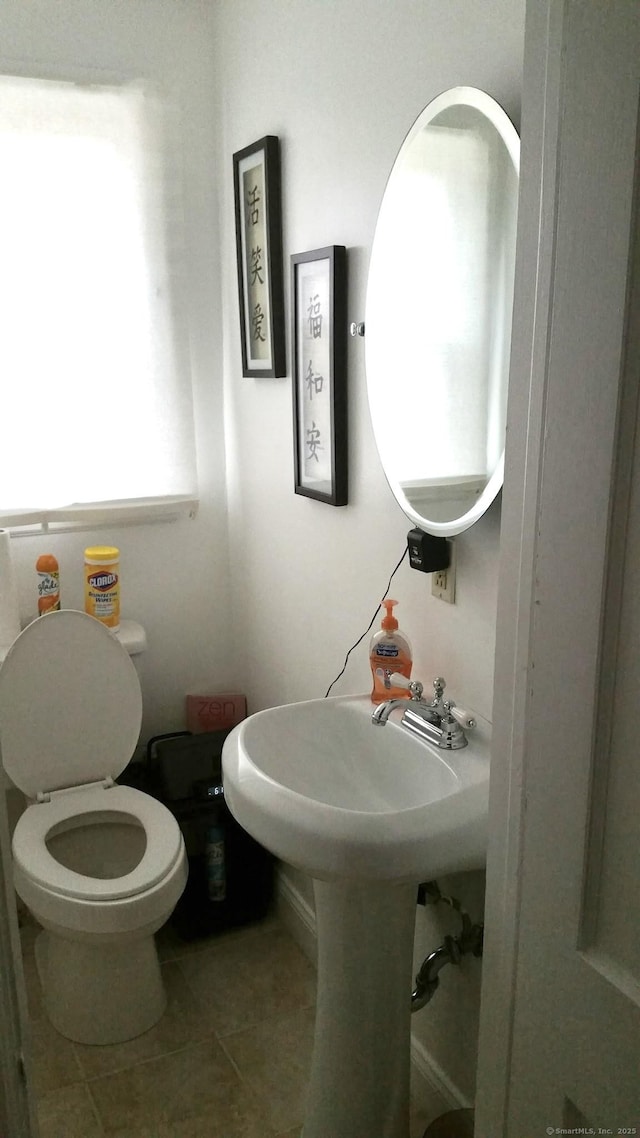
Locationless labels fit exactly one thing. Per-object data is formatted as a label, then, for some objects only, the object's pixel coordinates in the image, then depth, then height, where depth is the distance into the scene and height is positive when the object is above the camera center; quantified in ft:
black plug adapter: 5.05 -1.16
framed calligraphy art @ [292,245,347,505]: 5.94 -0.18
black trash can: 7.56 -4.19
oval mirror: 4.39 +0.19
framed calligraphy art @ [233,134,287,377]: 6.73 +0.72
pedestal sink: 4.16 -2.45
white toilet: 6.14 -3.58
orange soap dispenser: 5.50 -1.88
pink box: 8.52 -3.43
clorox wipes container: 7.65 -1.98
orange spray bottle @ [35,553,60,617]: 7.48 -1.93
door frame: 2.49 -0.57
